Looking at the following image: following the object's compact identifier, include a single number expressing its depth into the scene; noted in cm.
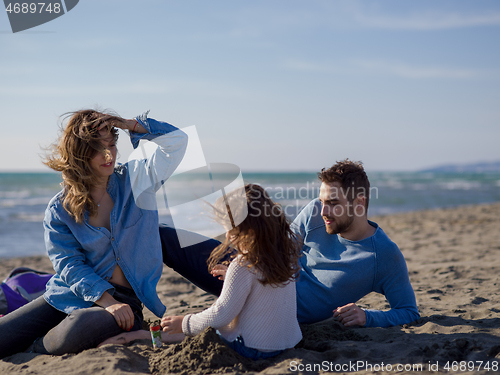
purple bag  362
